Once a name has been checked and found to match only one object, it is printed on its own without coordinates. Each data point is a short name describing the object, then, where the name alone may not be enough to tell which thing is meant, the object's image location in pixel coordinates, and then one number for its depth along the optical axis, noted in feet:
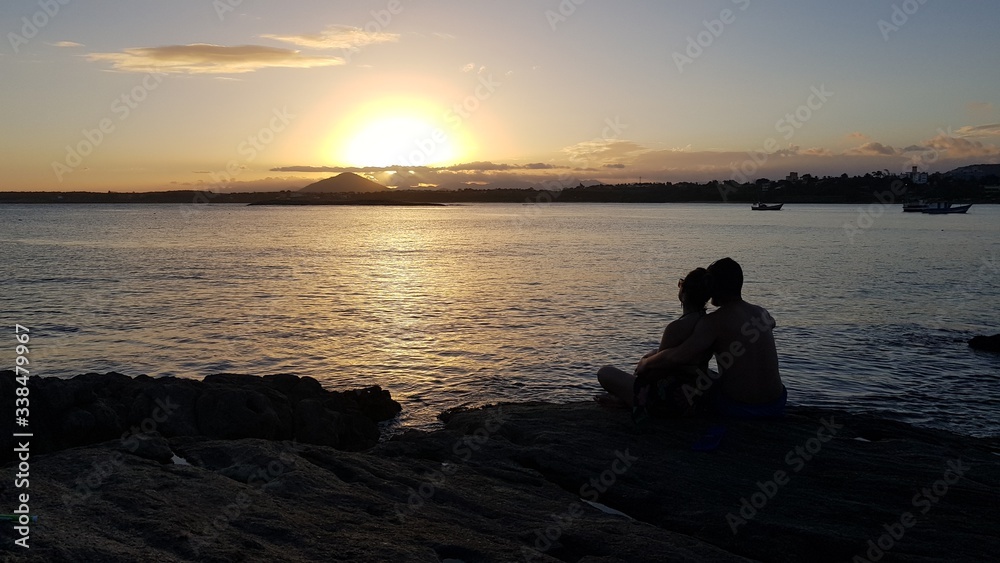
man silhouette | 25.98
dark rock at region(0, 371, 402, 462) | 29.99
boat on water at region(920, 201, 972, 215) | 442.50
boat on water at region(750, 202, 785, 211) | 621.72
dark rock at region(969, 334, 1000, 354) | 57.21
